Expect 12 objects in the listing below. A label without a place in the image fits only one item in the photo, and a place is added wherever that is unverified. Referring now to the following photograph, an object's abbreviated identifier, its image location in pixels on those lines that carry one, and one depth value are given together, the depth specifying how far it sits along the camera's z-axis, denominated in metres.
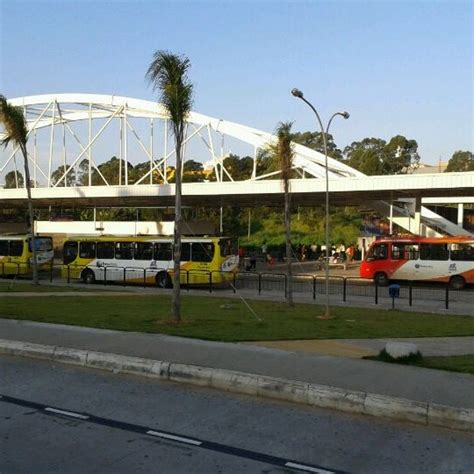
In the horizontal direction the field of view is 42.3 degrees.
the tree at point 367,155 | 103.12
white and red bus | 32.34
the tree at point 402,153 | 112.31
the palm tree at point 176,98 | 15.23
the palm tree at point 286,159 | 21.56
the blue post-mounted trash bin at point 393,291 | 22.59
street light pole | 18.62
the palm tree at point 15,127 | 29.94
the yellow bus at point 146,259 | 31.64
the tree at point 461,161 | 112.04
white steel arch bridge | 43.38
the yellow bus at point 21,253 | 37.97
